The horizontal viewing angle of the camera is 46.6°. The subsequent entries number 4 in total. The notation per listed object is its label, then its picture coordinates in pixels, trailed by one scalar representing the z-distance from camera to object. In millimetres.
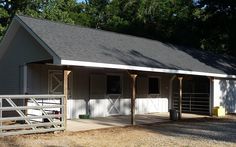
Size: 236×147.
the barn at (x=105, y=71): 10743
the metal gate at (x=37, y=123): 8375
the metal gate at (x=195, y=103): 15783
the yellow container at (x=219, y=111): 14590
